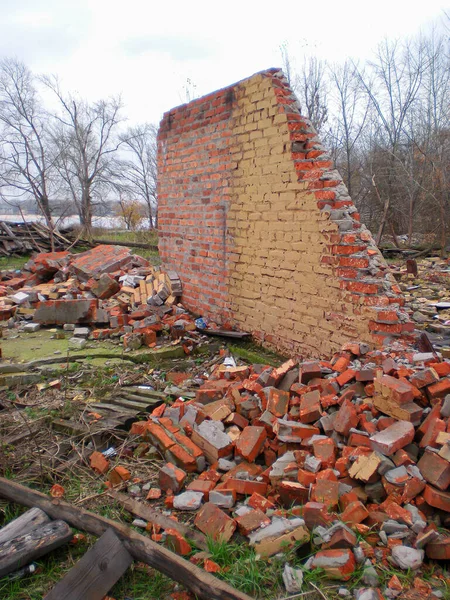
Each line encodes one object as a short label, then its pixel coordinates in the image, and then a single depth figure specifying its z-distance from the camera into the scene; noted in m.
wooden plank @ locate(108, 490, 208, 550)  2.43
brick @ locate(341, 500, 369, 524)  2.34
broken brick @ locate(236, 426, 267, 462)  3.04
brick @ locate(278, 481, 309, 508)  2.60
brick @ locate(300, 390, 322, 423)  3.07
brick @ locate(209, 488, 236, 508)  2.66
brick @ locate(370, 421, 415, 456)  2.56
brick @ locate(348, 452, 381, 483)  2.51
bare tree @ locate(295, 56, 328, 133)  15.93
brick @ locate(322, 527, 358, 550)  2.15
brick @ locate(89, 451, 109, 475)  3.07
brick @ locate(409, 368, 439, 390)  2.91
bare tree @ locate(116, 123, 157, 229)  26.14
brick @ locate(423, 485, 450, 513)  2.30
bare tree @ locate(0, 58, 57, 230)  20.31
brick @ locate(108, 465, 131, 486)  2.94
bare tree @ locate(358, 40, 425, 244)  16.14
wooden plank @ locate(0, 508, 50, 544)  2.42
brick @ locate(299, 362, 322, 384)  3.43
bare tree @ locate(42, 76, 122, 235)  22.81
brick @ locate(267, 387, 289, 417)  3.29
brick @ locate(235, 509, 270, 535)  2.41
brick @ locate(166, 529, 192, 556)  2.33
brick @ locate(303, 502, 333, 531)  2.29
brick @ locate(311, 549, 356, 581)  2.07
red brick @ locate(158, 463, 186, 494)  2.86
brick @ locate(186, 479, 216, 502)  2.78
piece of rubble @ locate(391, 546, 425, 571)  2.10
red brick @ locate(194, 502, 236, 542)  2.41
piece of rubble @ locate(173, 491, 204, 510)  2.70
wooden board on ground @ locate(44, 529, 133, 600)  2.07
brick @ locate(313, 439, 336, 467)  2.73
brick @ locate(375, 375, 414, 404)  2.76
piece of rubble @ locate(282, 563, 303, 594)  2.02
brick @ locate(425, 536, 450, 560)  2.10
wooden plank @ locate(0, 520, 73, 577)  2.24
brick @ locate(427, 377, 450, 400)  2.84
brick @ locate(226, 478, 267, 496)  2.75
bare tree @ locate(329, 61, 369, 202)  16.38
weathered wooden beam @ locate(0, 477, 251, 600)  2.01
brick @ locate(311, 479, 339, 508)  2.46
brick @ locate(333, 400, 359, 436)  2.83
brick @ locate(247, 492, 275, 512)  2.60
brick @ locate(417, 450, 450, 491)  2.35
